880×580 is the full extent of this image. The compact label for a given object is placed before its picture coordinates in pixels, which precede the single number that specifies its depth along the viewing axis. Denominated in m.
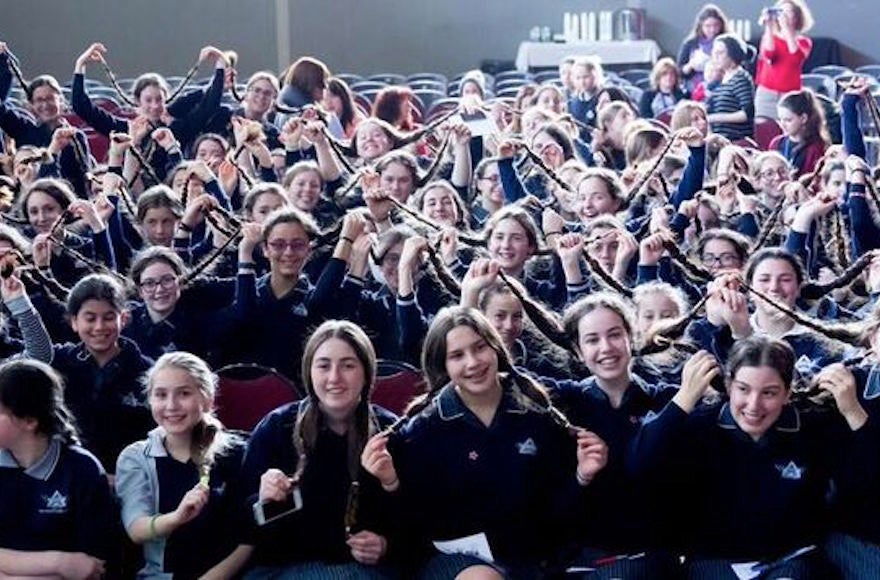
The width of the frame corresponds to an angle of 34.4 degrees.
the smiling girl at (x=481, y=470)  3.24
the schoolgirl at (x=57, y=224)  4.93
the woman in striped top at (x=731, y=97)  7.91
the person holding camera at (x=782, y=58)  8.48
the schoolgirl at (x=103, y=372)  3.80
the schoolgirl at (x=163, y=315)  4.27
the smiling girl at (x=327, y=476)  3.21
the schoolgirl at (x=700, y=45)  9.37
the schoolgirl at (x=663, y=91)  9.01
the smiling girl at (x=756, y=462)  3.18
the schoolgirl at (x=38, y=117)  6.98
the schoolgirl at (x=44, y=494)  3.18
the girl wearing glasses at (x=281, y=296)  4.36
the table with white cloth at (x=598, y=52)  12.52
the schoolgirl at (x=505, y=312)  3.83
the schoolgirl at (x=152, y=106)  7.17
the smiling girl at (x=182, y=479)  3.26
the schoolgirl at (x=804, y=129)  6.49
